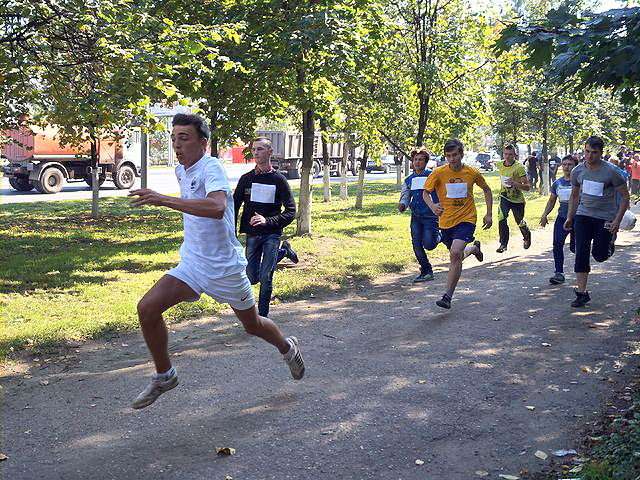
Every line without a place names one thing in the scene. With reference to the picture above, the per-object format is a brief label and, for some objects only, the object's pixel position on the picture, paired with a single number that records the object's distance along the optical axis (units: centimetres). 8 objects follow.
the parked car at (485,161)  6851
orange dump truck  2650
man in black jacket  769
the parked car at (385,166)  5689
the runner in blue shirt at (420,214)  1065
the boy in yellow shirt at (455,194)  899
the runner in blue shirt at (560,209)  1062
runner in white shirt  484
